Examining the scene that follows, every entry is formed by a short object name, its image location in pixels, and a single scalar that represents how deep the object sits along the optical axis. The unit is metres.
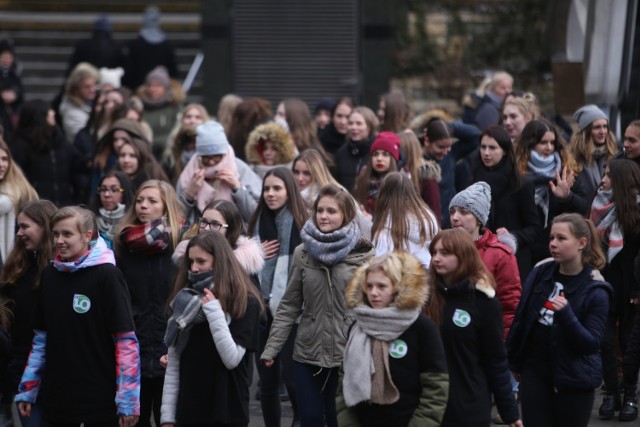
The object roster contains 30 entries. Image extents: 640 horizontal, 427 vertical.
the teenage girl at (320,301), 14.82
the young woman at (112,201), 18.19
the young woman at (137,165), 20.41
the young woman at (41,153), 23.83
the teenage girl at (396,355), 12.26
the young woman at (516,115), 21.31
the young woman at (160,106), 27.50
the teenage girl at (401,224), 16.16
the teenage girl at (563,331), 13.68
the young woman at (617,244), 17.84
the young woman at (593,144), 20.14
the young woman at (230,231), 15.03
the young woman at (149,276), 15.75
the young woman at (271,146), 20.89
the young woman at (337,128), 24.34
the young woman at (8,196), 19.33
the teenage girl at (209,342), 13.48
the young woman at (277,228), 17.48
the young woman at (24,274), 15.48
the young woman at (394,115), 23.28
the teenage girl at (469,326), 12.97
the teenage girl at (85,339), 13.82
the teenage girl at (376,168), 19.28
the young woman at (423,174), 20.14
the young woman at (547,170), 19.27
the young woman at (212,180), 19.33
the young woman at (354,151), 22.41
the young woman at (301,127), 22.73
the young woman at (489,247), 15.48
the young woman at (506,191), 18.59
